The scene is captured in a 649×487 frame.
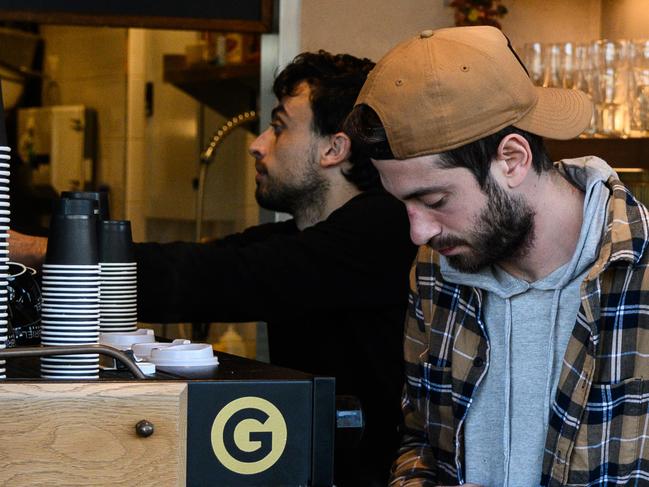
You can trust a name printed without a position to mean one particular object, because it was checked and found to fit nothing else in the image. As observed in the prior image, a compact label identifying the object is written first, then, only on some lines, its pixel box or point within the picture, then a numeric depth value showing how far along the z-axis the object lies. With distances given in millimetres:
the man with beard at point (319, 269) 3081
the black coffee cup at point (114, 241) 2687
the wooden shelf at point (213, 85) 6755
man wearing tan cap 2607
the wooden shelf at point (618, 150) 4350
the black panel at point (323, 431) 2236
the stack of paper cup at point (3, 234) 2152
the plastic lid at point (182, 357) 2323
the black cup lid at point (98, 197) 2482
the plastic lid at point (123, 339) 2510
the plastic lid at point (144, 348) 2421
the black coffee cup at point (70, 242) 2241
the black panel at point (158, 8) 4499
